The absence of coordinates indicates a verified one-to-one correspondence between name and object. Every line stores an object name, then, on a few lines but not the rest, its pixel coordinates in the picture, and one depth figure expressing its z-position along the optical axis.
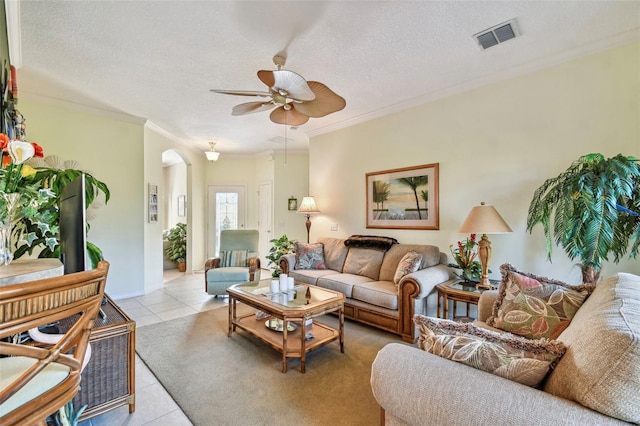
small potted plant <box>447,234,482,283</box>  2.91
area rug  1.79
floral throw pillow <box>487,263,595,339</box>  1.57
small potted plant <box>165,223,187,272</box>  6.42
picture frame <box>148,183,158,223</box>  4.66
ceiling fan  2.08
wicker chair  0.75
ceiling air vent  2.22
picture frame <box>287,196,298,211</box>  6.30
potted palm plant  1.83
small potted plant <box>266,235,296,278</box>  4.45
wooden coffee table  2.30
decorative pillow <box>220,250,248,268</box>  4.53
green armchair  4.15
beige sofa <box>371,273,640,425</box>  0.76
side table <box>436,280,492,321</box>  2.56
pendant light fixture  5.19
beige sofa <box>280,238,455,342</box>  2.79
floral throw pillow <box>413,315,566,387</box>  0.96
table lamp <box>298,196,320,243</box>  4.64
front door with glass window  6.60
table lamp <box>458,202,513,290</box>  2.58
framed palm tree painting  3.52
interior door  6.50
